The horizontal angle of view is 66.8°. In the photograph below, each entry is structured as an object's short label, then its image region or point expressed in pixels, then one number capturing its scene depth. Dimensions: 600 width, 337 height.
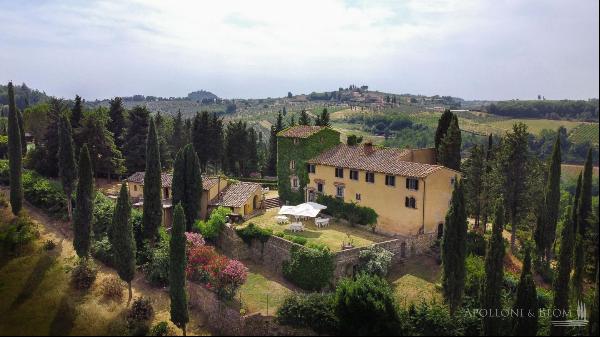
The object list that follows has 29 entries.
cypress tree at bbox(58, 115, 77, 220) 35.75
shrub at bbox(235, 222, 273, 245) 33.22
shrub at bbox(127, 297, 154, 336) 22.91
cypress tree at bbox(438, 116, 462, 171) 40.19
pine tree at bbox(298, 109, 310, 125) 60.83
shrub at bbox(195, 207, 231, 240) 34.56
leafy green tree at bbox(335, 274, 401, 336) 21.72
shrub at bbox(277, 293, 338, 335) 23.19
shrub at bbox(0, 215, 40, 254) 30.78
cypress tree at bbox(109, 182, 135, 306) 26.44
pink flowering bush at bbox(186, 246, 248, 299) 26.92
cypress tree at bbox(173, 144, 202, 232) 35.75
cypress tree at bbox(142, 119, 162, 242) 31.88
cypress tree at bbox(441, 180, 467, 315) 23.86
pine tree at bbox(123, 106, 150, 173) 49.81
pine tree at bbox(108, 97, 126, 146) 53.53
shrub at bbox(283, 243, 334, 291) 29.62
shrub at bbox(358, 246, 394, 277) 30.42
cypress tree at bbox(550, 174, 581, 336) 23.32
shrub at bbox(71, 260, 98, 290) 27.50
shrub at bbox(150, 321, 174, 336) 22.38
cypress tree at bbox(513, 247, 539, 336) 21.25
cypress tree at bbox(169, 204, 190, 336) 23.12
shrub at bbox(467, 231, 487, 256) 33.53
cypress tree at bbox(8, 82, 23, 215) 35.97
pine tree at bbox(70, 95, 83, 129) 48.78
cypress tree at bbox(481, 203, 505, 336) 21.95
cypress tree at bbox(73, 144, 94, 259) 29.11
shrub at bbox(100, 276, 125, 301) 26.80
